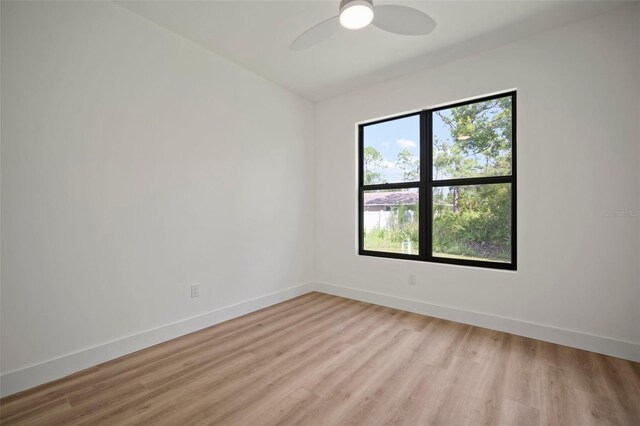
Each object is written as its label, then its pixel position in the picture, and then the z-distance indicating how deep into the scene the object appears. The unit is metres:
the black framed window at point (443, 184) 2.91
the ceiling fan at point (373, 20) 1.83
